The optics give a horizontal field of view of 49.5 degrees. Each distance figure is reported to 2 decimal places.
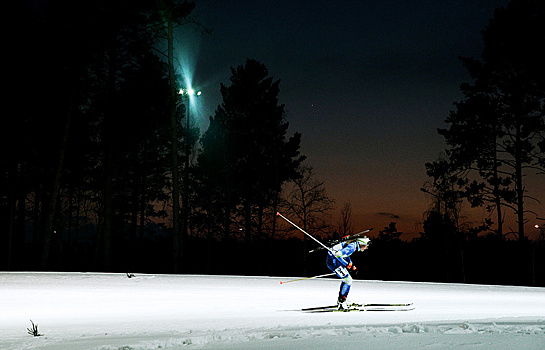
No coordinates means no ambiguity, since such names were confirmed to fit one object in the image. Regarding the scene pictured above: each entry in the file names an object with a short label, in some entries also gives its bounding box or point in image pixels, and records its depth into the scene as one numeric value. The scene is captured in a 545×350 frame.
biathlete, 11.50
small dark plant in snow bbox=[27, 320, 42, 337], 7.91
